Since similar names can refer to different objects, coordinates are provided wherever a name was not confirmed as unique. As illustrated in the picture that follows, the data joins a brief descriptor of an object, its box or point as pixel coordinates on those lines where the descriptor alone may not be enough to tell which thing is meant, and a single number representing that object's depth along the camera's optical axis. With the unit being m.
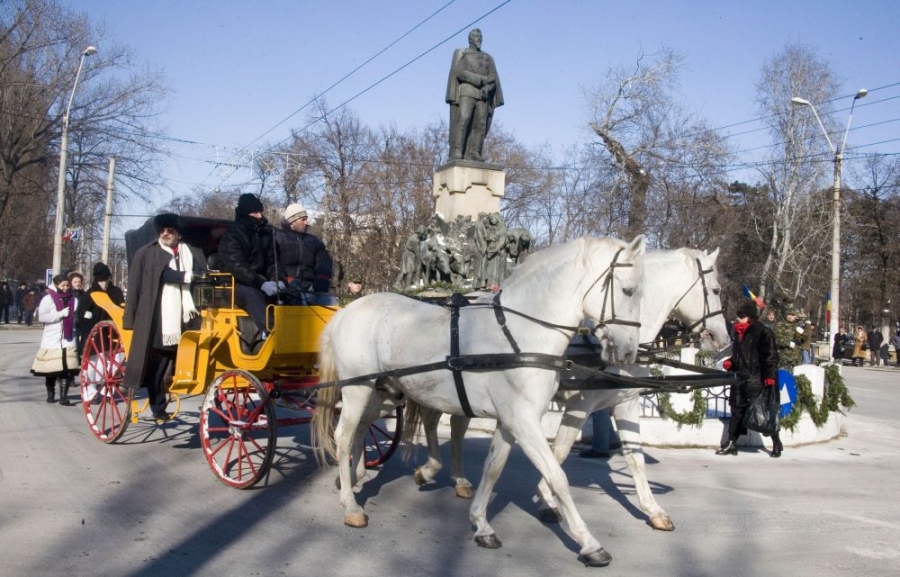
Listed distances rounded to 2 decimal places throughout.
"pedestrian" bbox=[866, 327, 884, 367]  31.85
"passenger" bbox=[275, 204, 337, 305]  8.32
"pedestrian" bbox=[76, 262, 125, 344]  11.66
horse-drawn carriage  7.27
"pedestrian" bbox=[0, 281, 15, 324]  35.06
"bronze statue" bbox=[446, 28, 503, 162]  15.41
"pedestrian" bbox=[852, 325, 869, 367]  30.95
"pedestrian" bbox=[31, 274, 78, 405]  11.71
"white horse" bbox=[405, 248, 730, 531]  6.46
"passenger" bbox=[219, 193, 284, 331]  7.69
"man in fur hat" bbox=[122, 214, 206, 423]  8.14
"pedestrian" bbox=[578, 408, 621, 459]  9.39
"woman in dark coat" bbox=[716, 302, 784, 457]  9.38
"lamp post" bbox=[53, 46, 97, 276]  27.45
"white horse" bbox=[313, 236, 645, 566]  5.47
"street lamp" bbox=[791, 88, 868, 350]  25.98
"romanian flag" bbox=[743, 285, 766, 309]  8.97
